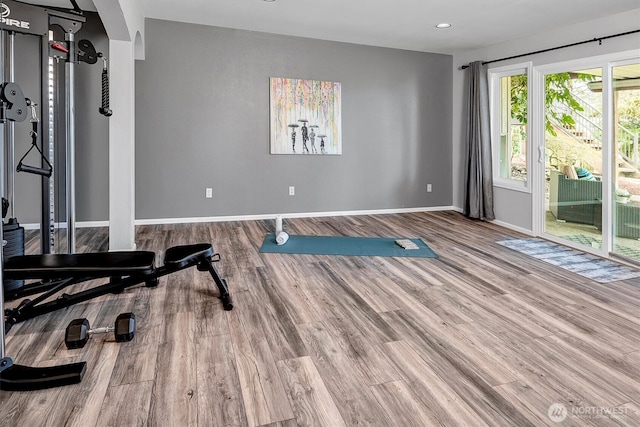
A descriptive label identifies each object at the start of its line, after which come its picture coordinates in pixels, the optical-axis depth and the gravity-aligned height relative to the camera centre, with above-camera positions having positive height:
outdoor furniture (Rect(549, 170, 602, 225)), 4.45 +0.09
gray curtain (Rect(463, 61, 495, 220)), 5.75 +0.83
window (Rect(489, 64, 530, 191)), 5.31 +1.06
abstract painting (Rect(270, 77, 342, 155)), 5.73 +1.22
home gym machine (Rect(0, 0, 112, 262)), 3.02 +1.07
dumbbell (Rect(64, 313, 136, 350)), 2.21 -0.67
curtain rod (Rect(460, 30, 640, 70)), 4.05 +1.72
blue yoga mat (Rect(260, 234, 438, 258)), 4.23 -0.42
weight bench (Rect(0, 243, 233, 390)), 1.89 -0.40
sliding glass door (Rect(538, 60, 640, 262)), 4.05 +0.50
